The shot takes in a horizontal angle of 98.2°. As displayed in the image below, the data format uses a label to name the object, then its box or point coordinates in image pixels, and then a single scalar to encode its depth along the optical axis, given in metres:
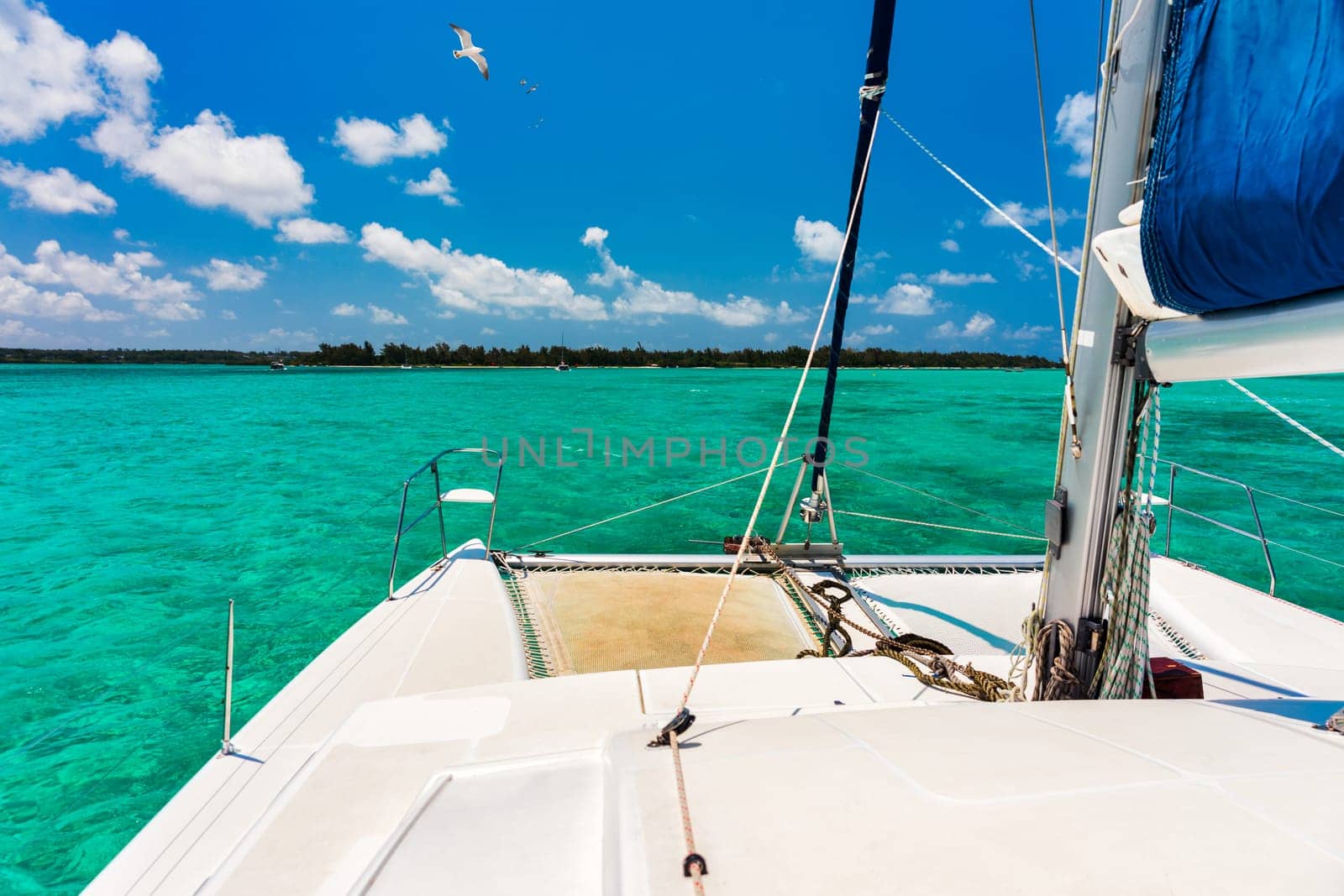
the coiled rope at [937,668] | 2.32
